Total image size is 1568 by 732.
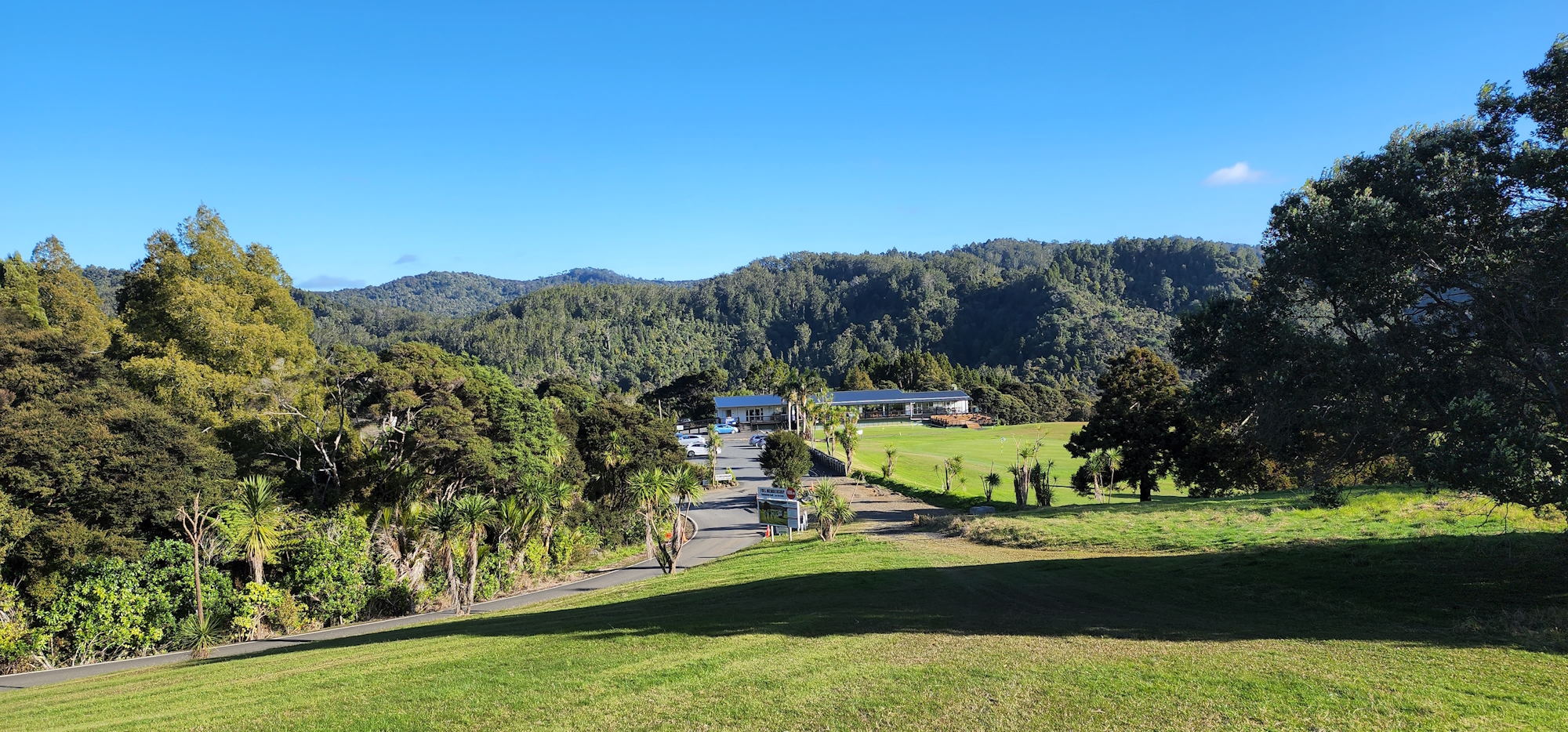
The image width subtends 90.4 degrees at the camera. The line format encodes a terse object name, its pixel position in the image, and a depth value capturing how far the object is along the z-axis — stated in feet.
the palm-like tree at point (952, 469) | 154.54
